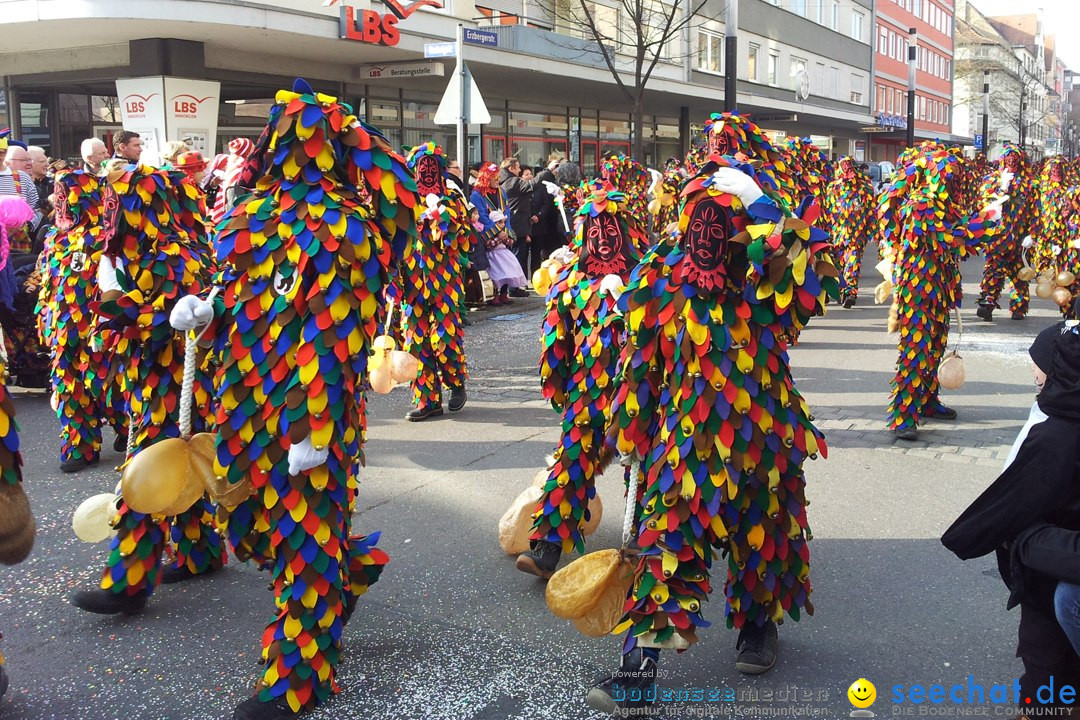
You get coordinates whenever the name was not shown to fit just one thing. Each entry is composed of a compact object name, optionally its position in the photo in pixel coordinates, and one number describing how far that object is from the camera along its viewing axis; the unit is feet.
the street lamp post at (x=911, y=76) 91.61
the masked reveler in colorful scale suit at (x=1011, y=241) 39.86
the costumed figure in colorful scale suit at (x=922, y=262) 22.43
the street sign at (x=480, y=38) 39.78
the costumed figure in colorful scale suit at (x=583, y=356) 14.42
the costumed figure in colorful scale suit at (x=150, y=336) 13.46
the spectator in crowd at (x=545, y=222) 47.80
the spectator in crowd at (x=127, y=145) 25.29
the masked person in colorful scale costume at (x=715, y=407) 10.59
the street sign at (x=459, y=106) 37.24
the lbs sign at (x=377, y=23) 47.16
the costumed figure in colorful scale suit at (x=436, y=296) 25.18
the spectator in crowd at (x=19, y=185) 29.17
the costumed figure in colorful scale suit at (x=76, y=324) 19.13
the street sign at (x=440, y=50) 39.29
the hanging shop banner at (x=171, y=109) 46.65
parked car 115.07
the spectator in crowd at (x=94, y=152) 26.68
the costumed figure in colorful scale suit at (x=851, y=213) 46.83
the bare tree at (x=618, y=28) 71.10
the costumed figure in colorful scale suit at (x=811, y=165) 39.01
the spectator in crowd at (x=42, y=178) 32.83
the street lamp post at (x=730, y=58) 41.45
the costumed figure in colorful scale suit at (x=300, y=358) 10.78
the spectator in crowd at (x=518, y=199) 48.65
